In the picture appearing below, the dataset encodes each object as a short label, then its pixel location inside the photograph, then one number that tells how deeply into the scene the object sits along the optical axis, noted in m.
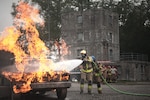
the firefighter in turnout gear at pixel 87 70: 13.62
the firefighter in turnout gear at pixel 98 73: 13.71
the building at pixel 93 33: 46.28
